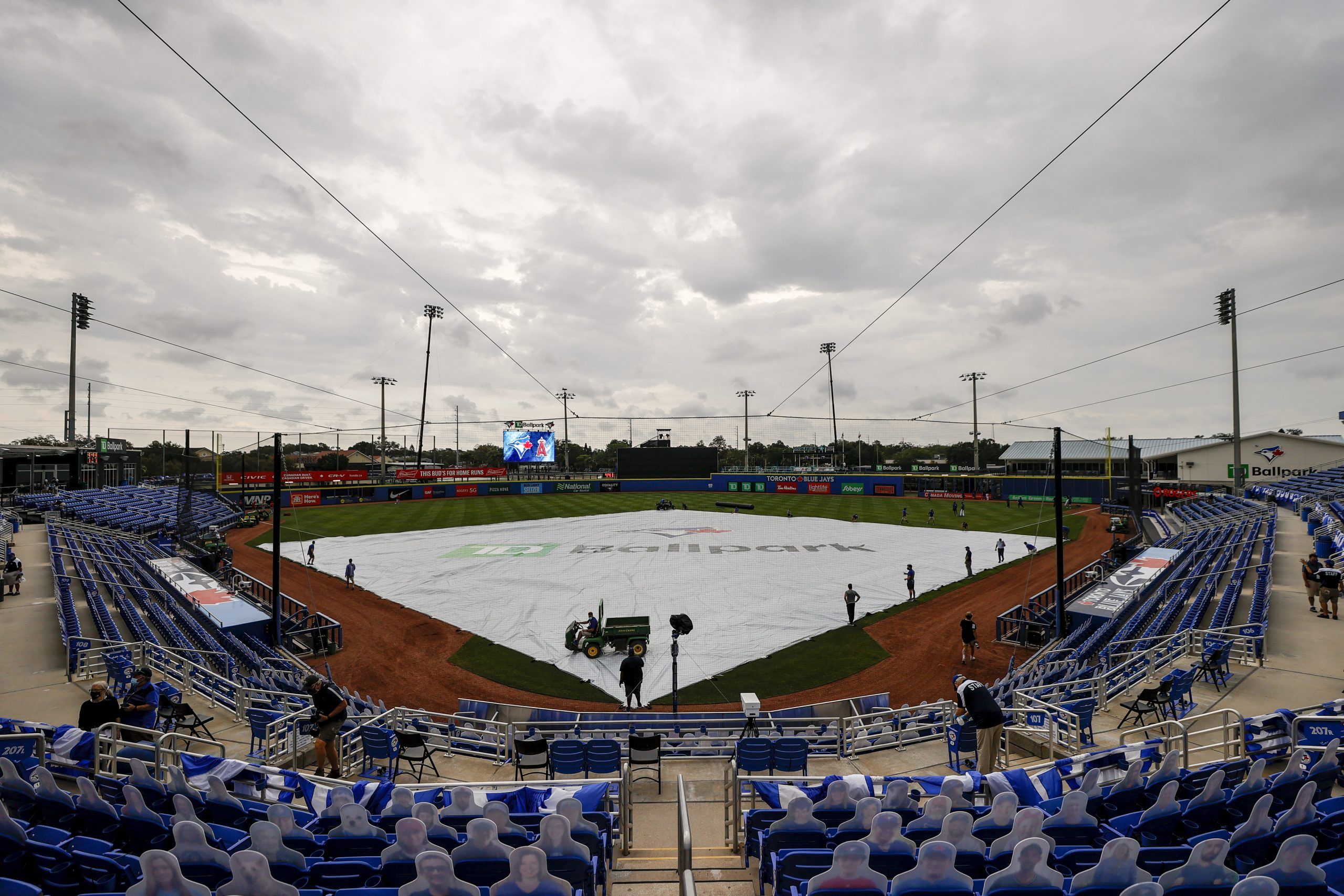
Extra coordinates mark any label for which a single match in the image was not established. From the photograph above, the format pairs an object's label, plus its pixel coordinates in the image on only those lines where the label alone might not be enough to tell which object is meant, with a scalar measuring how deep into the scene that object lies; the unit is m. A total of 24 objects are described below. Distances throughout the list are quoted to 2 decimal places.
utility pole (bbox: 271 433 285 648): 16.28
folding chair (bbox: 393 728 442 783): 9.33
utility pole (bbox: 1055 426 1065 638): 16.62
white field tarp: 20.02
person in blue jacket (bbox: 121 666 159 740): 8.83
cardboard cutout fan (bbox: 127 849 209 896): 3.44
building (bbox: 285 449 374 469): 112.12
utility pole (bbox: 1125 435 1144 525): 33.44
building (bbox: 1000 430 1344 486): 62.09
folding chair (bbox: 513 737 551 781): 8.91
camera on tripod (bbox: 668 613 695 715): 13.08
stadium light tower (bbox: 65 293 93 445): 46.16
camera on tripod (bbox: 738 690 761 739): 10.53
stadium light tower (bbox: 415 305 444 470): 82.00
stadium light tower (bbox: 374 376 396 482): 75.61
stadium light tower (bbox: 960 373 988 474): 81.79
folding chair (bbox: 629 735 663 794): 8.90
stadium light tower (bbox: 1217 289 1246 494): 41.72
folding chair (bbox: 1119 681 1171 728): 9.94
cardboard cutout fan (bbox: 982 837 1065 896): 3.74
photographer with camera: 8.78
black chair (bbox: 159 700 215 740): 10.25
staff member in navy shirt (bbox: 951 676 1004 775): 8.23
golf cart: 18.31
